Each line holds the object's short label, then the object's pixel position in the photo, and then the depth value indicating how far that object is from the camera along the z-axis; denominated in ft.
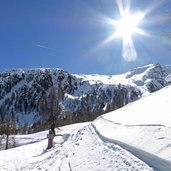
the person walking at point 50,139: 45.49
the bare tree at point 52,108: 92.95
